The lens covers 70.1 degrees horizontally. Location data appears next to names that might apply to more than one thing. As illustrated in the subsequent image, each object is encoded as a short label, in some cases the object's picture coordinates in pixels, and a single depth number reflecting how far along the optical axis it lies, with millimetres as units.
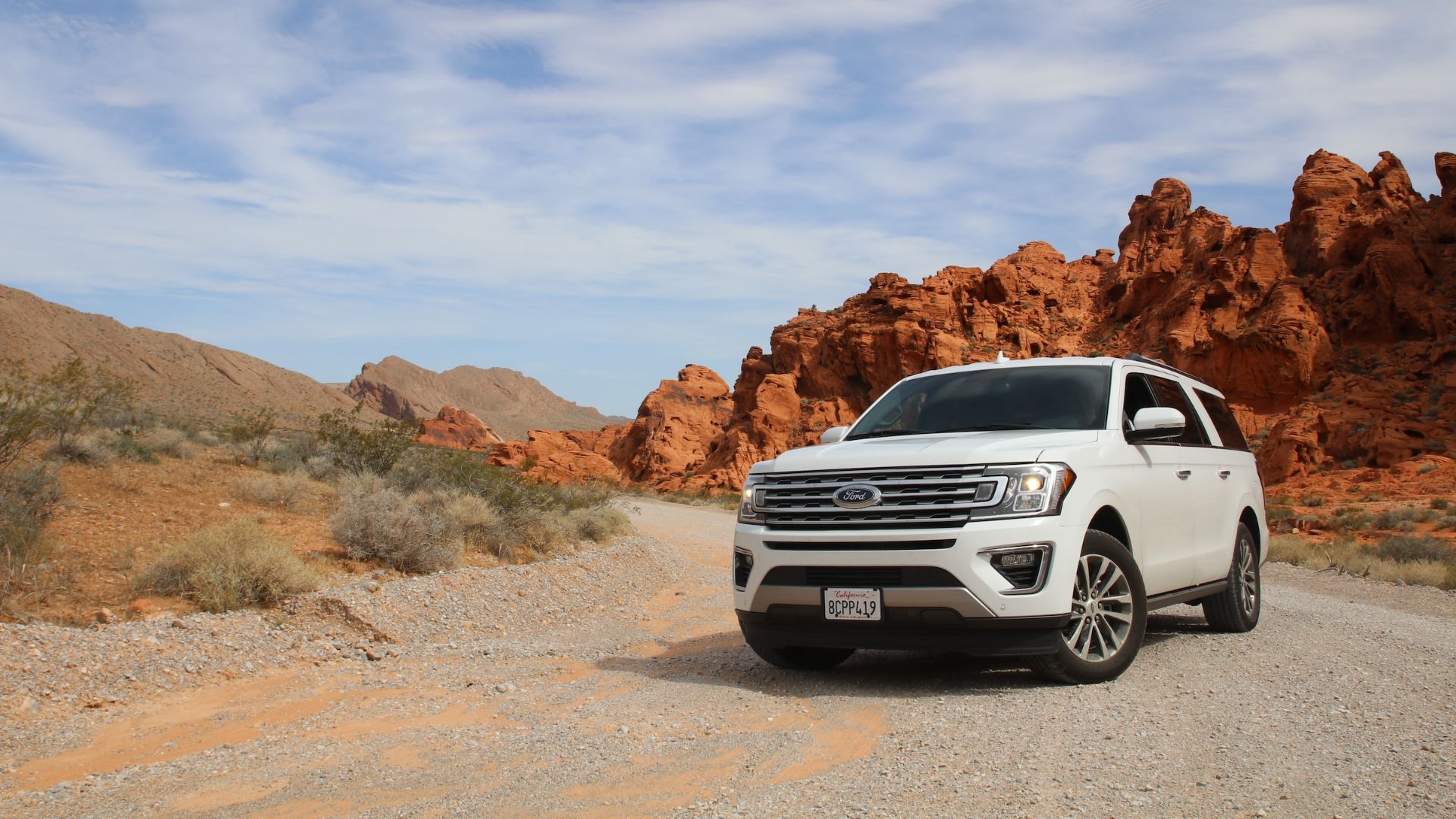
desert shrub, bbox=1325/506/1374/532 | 23078
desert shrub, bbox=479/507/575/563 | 13094
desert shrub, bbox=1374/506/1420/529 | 22781
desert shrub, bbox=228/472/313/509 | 13453
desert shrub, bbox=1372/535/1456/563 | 16797
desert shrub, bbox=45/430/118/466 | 13922
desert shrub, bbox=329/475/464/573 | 10875
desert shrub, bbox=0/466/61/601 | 8188
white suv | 5684
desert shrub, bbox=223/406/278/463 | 17781
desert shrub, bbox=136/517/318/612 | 8609
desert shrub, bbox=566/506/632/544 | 16109
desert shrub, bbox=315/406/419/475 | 17094
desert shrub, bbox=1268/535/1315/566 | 17531
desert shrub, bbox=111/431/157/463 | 15148
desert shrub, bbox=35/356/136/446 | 13570
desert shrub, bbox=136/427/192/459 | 17047
